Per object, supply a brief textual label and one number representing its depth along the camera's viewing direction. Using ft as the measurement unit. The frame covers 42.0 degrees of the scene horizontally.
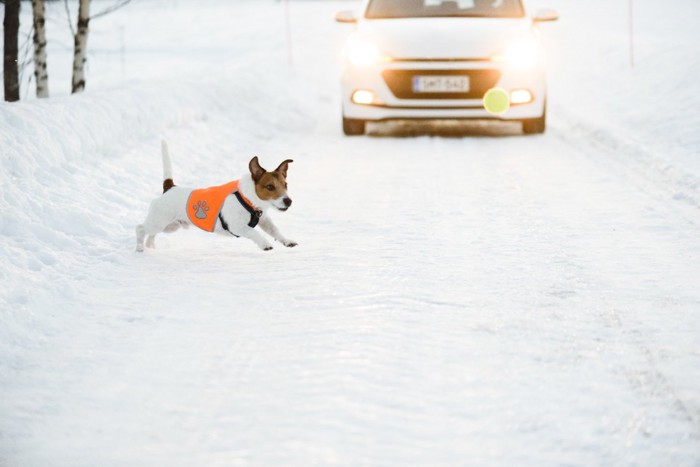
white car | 32.89
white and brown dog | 18.11
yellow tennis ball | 33.08
